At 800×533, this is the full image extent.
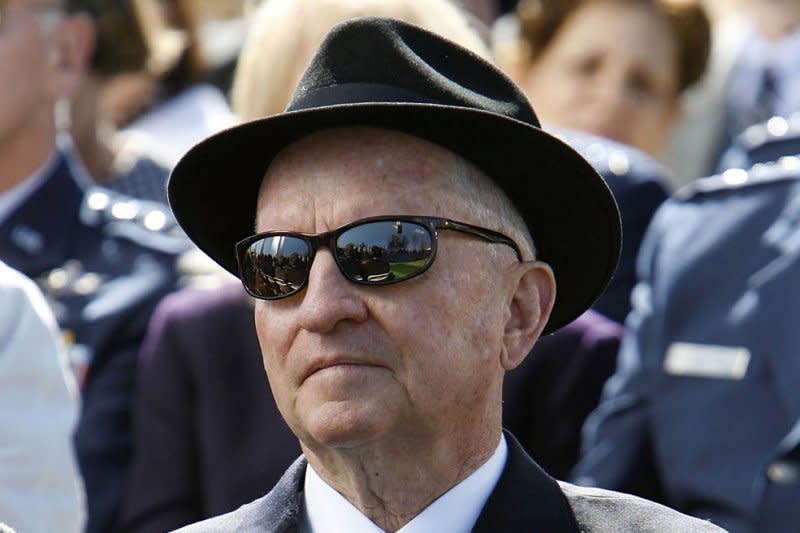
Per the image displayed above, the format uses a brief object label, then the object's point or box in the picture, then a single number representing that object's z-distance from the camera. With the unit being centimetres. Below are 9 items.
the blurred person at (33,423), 769
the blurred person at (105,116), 1243
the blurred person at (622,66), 1202
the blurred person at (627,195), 1033
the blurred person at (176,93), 1402
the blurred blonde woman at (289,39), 951
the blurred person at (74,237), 1027
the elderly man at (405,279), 557
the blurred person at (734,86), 1334
